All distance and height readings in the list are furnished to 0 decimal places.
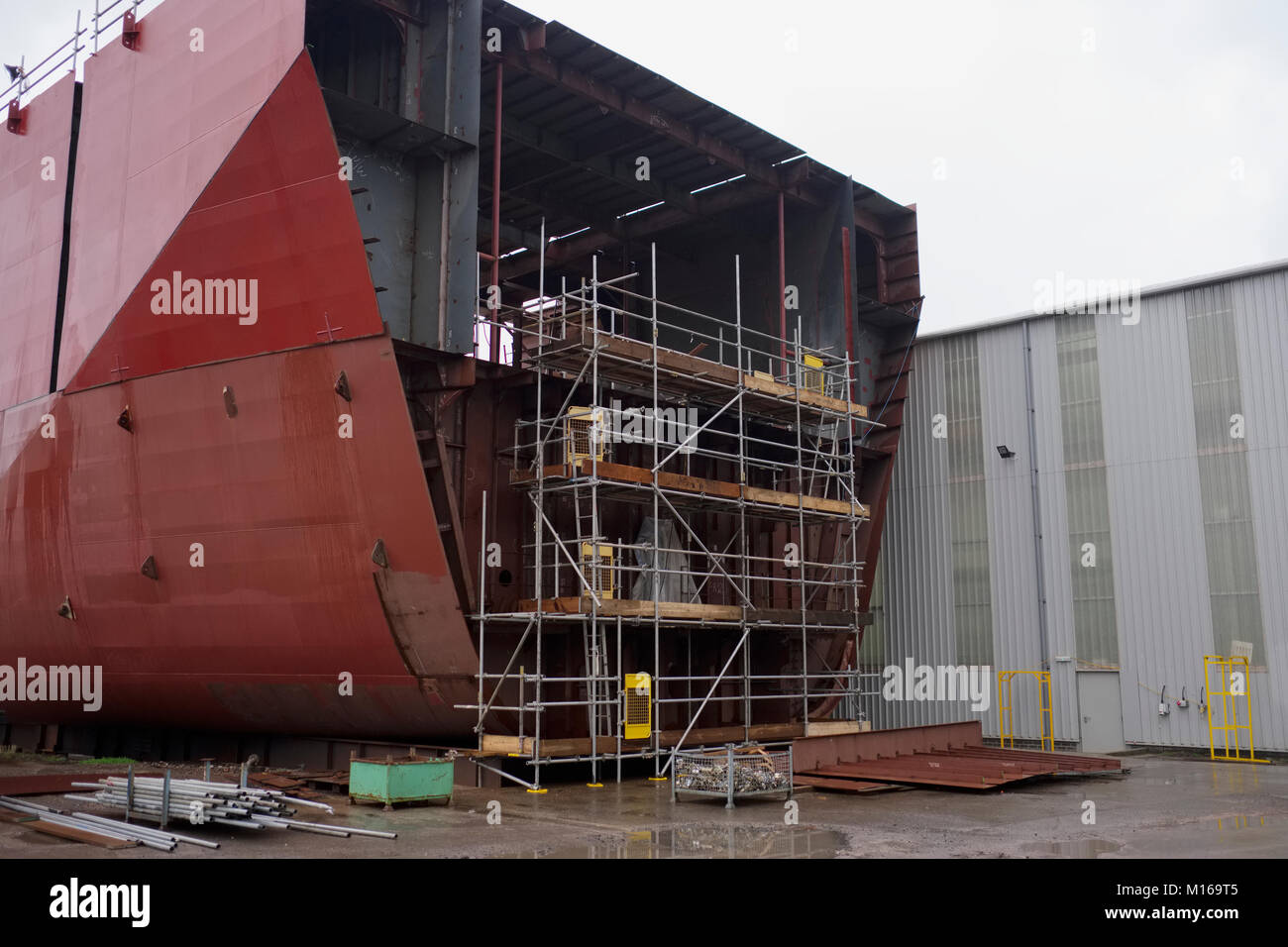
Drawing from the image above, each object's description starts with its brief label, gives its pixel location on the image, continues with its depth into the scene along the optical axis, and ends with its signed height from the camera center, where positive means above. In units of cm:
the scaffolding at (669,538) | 1761 +203
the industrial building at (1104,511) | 2377 +302
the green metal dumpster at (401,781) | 1408 -154
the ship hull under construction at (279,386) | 1630 +403
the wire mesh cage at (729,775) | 1504 -160
